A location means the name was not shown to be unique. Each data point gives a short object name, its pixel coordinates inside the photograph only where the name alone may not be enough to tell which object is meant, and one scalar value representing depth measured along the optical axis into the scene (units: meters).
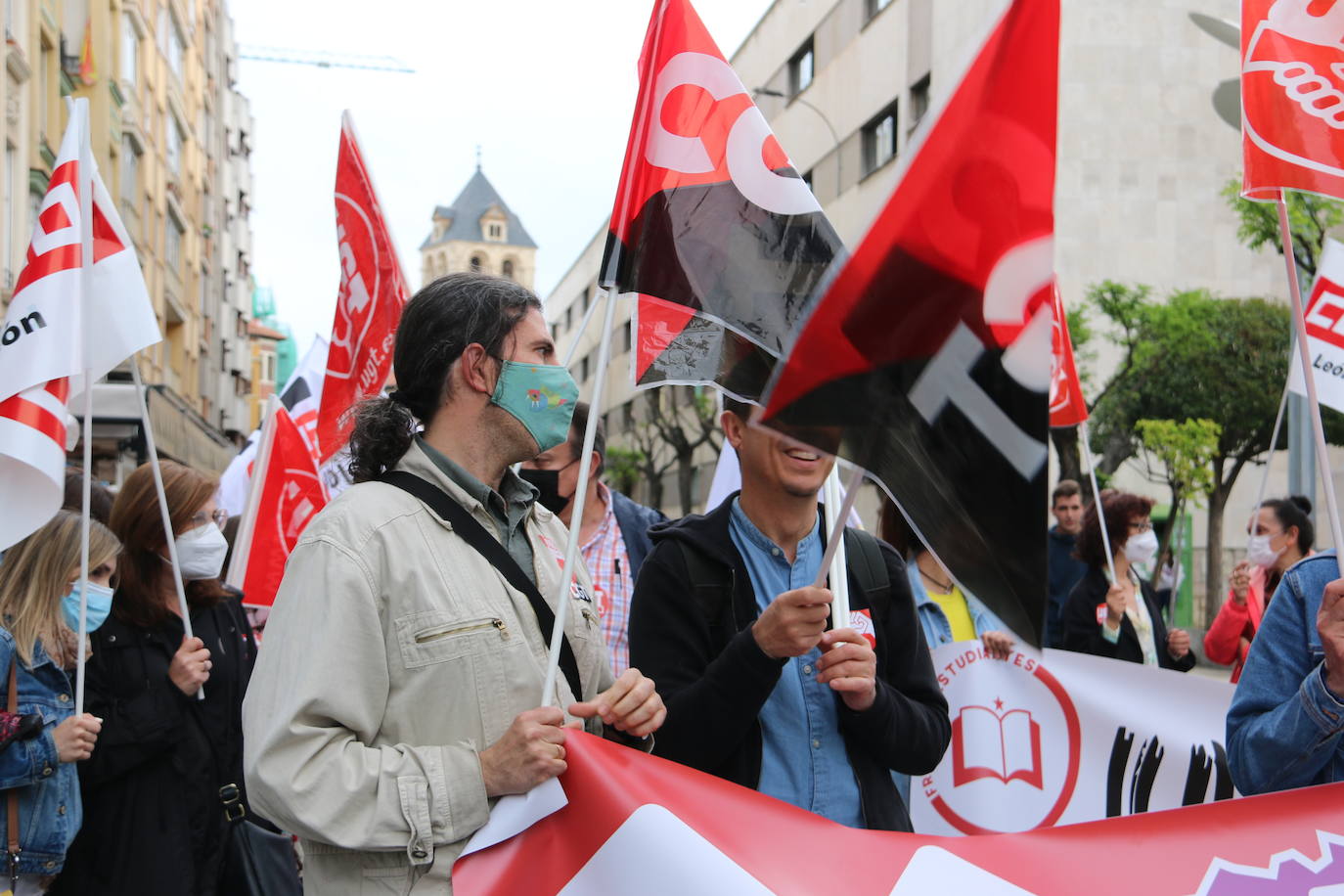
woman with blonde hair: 3.85
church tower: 129.75
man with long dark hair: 2.23
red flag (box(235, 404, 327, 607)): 6.42
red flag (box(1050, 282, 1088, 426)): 7.00
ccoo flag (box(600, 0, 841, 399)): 2.76
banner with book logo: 4.75
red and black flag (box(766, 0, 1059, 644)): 2.09
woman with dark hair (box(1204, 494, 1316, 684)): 6.67
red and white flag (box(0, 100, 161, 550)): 3.91
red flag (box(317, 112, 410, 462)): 5.85
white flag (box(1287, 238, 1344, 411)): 4.85
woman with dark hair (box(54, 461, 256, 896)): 4.17
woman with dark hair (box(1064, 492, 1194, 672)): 6.17
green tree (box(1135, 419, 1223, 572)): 21.31
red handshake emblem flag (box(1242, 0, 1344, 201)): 3.15
